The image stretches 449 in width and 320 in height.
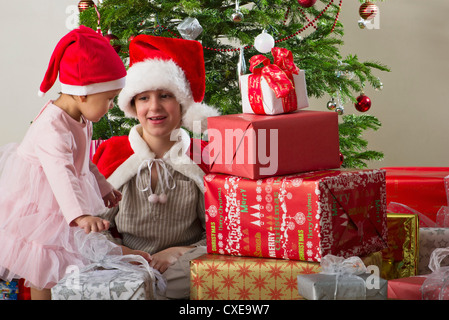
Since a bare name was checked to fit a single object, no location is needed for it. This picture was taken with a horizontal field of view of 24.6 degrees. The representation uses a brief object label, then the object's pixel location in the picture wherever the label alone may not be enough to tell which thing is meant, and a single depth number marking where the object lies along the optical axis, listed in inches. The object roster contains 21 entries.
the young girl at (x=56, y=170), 100.7
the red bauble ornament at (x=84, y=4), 127.9
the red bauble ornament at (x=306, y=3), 123.8
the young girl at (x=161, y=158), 111.1
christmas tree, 123.1
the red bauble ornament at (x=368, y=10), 134.0
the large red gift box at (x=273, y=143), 98.5
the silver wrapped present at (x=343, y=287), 90.1
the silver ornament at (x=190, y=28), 118.2
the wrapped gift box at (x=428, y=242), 106.7
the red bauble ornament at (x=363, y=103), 138.6
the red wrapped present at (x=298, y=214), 96.5
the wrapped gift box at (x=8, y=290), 102.7
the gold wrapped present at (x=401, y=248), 105.9
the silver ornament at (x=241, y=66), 116.3
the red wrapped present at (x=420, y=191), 114.5
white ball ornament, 115.1
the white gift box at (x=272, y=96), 101.4
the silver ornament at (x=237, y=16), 119.7
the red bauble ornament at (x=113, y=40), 121.7
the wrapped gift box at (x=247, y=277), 97.3
